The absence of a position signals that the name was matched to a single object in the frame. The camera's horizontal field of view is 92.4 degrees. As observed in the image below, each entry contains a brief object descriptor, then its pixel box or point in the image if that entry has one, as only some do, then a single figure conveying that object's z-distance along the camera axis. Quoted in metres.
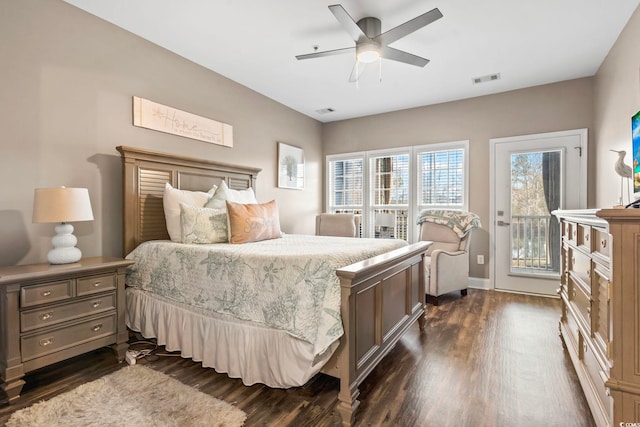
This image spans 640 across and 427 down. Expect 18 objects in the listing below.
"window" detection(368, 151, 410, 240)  4.98
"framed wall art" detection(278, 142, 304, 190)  4.62
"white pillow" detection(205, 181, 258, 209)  2.91
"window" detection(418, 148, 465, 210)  4.52
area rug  1.56
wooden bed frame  1.60
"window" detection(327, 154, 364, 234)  5.40
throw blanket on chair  3.94
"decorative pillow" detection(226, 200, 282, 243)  2.58
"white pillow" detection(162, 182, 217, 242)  2.65
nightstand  1.74
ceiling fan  2.11
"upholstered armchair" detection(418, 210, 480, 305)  3.60
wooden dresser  1.17
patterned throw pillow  2.52
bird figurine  2.19
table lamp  1.96
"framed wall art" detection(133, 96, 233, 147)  2.87
